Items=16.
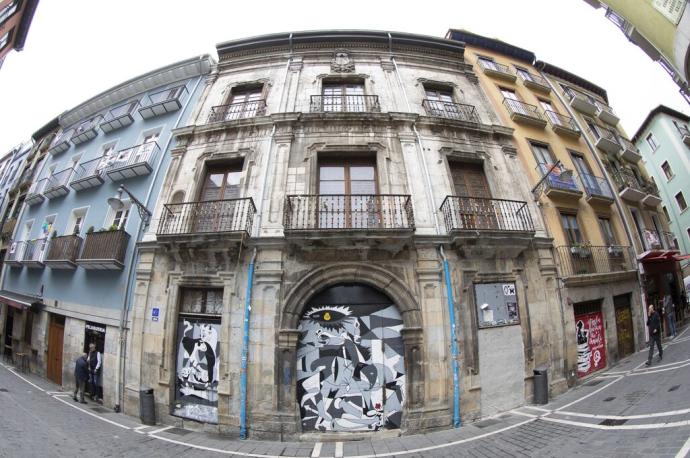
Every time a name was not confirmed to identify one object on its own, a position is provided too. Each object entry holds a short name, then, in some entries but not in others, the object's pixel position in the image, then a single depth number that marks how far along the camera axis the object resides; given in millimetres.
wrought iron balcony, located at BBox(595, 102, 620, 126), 14945
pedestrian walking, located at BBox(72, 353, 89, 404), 8156
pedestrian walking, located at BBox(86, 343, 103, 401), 8281
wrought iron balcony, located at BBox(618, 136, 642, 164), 14227
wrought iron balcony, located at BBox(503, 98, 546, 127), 10500
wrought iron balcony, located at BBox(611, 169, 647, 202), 12016
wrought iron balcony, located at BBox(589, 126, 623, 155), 13047
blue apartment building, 8555
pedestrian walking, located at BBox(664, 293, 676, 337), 12000
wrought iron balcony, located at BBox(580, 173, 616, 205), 10517
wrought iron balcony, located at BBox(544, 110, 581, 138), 11586
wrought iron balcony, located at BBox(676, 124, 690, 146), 19234
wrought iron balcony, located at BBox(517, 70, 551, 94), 13043
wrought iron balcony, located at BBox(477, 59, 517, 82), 11921
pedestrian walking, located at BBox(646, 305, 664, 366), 8269
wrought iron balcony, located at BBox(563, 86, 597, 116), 13836
